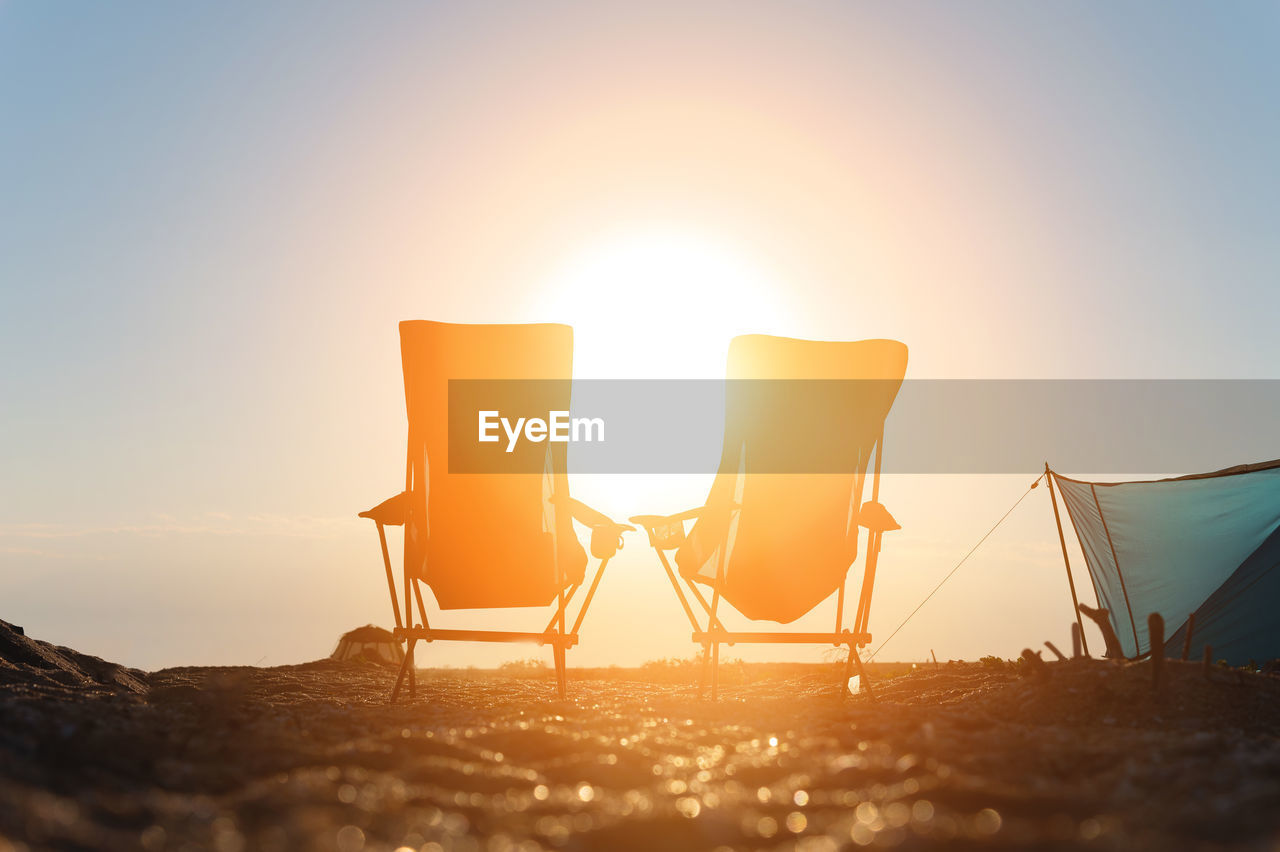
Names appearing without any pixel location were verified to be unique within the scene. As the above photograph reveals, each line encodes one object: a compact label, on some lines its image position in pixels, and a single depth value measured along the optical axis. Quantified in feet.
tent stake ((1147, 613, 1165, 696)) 8.00
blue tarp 20.74
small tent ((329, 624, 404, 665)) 26.14
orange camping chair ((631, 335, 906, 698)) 12.82
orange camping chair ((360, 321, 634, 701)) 12.91
